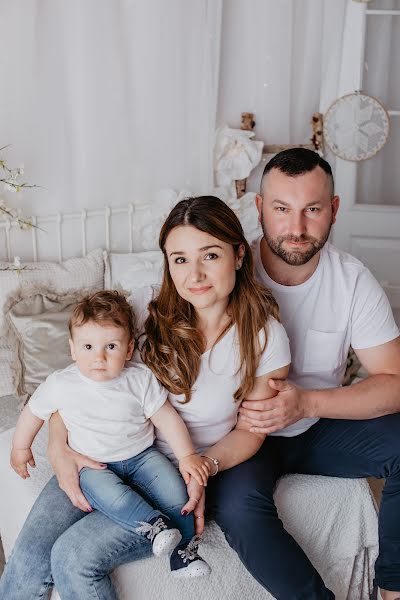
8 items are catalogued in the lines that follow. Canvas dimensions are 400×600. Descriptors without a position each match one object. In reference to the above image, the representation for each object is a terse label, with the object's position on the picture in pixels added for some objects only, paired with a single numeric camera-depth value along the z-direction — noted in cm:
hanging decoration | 307
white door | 310
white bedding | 173
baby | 156
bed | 158
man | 174
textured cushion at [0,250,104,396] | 242
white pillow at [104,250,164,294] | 261
